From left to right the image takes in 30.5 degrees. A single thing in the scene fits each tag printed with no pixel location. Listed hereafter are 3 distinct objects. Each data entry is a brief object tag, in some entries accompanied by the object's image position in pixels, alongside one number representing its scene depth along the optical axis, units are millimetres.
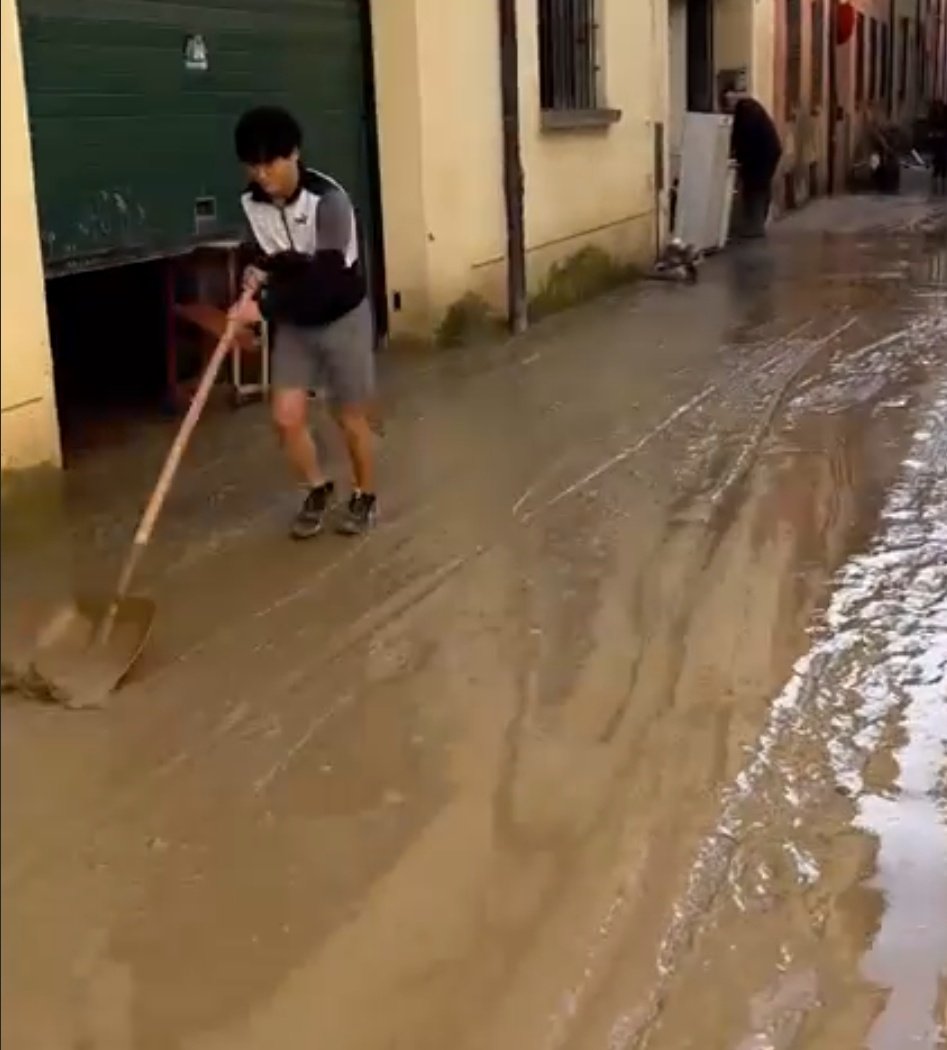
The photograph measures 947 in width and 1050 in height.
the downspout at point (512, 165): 10547
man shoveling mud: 5395
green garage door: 7074
